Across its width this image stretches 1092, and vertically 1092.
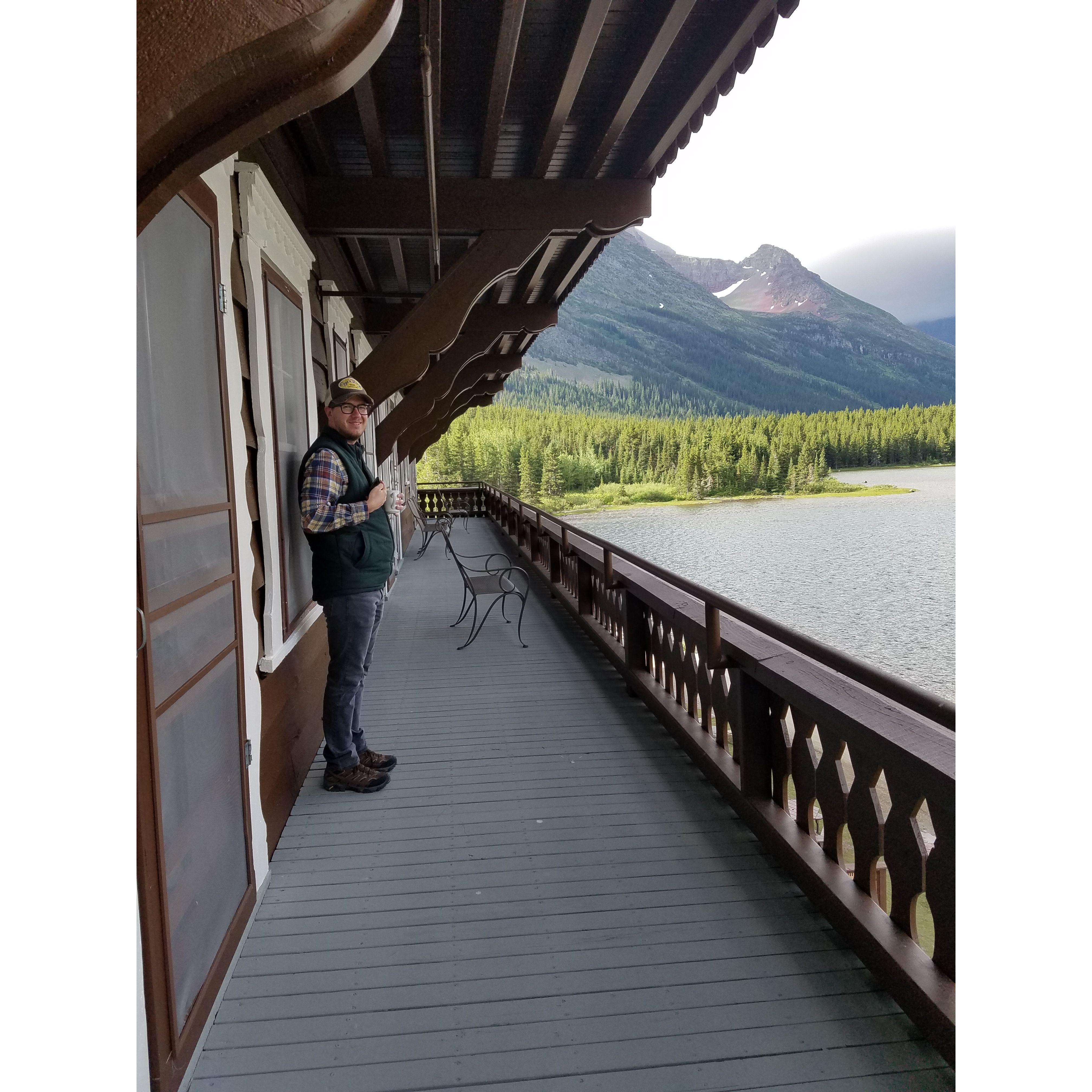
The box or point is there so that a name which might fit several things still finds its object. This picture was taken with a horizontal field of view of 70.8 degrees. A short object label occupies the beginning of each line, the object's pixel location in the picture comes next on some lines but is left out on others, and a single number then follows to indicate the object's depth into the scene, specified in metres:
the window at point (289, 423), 2.95
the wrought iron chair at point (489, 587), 5.68
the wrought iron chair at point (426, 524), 10.77
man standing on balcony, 2.73
